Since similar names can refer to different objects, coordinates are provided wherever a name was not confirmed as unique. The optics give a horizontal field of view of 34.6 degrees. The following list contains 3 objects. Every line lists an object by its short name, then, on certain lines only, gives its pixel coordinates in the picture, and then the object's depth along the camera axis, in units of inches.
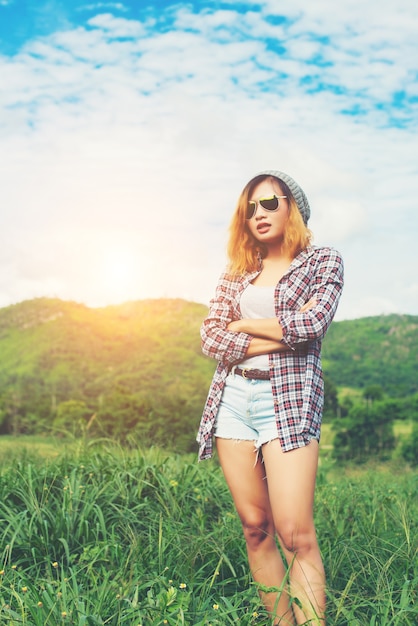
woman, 104.7
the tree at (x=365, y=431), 573.6
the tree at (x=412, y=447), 552.0
